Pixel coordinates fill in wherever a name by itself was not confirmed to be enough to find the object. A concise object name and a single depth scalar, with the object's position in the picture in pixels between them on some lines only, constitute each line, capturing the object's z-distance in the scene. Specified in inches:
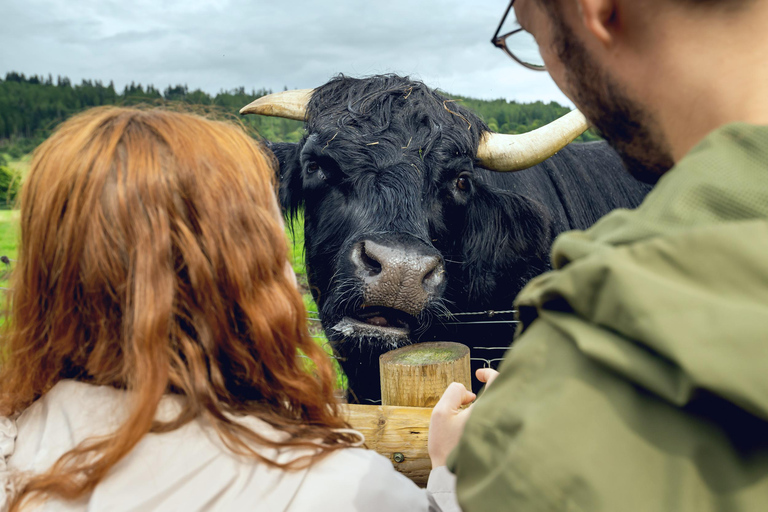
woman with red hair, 39.2
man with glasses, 21.6
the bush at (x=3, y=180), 1192.8
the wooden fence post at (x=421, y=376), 81.0
